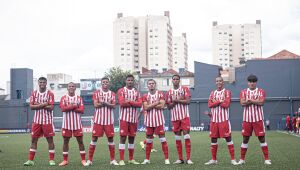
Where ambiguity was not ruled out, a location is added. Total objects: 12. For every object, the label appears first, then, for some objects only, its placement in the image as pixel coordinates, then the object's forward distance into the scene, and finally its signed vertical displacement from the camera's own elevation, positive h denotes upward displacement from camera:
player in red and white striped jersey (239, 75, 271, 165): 12.41 -0.57
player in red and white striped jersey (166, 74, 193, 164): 12.92 -0.49
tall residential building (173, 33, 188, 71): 156.00 +14.70
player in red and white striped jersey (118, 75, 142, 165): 12.84 -0.53
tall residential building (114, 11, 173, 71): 130.62 +15.16
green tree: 85.25 +2.51
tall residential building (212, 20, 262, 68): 162.38 +17.88
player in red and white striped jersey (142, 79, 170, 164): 12.85 -0.74
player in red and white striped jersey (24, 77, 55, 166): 13.13 -0.71
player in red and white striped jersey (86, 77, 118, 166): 12.79 -0.68
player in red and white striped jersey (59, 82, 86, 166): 13.01 -0.67
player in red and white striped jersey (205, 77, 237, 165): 12.60 -0.66
